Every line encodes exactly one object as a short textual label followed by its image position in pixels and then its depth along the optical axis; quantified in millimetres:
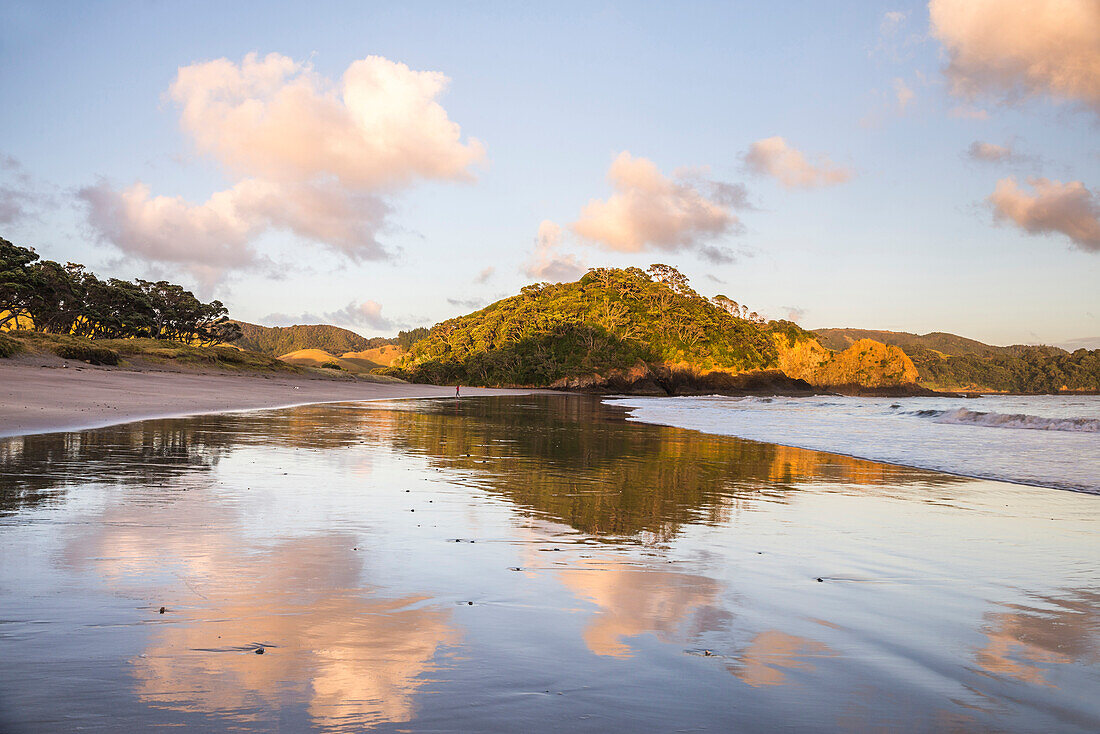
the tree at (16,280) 55062
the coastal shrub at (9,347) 32031
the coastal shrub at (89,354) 38344
